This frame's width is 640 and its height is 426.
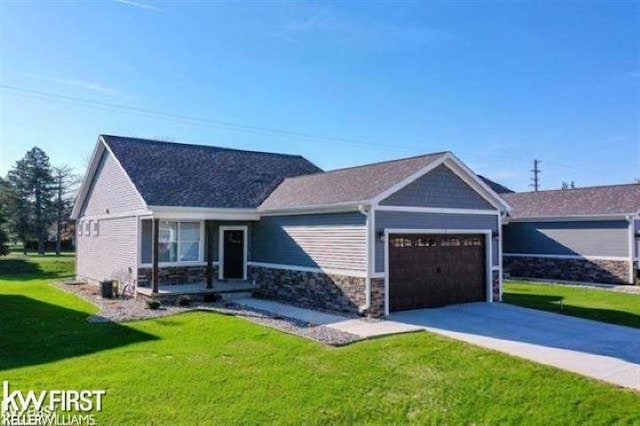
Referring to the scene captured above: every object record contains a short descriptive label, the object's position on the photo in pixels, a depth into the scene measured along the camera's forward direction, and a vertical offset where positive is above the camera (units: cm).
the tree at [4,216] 3620 +161
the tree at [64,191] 4778 +426
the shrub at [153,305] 1412 -200
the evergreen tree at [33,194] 4581 +379
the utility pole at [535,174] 5631 +714
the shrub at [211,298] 1554 -198
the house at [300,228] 1338 +23
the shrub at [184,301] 1480 -198
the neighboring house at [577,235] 2217 +9
